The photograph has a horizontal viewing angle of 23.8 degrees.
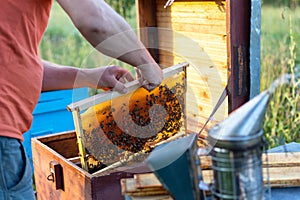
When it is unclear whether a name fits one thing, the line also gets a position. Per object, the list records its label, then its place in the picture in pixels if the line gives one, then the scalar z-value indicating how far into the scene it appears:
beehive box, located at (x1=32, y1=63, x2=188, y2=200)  2.29
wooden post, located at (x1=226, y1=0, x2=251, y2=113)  2.36
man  2.05
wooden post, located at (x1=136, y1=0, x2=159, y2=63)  2.91
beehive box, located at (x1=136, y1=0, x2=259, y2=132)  2.39
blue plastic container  3.09
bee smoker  1.49
